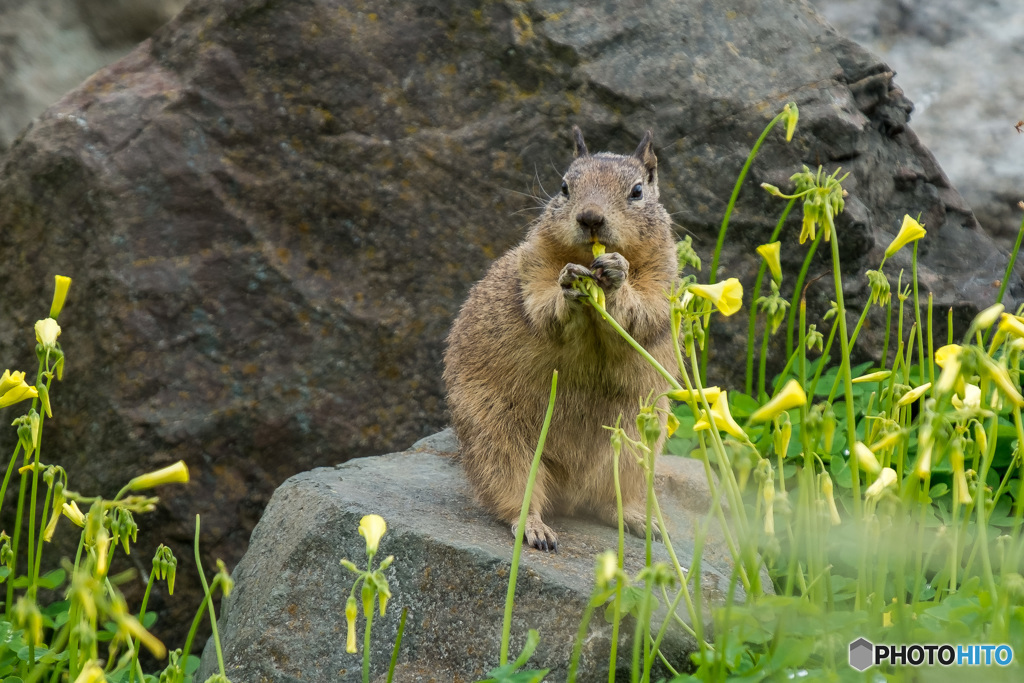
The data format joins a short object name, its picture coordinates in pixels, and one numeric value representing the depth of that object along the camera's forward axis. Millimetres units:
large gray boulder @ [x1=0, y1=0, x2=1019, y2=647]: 12594
